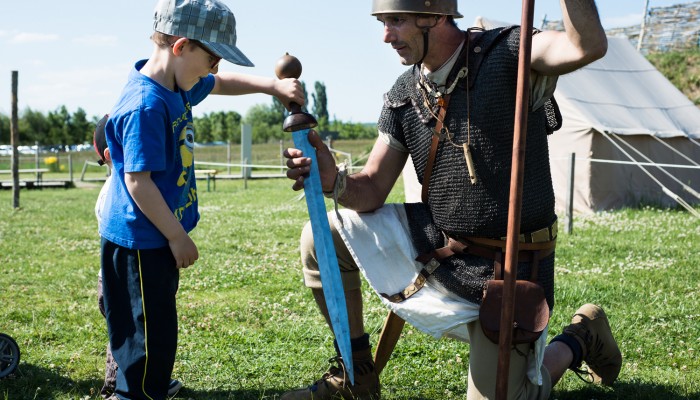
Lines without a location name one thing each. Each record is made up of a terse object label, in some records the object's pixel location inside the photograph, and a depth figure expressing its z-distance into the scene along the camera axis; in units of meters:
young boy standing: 2.95
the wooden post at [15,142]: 16.39
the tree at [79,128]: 63.56
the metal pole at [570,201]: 9.50
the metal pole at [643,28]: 28.69
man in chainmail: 3.13
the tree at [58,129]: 63.09
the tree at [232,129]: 67.13
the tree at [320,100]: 78.69
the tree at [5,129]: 62.56
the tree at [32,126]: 63.31
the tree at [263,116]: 88.91
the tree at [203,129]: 69.50
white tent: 12.82
